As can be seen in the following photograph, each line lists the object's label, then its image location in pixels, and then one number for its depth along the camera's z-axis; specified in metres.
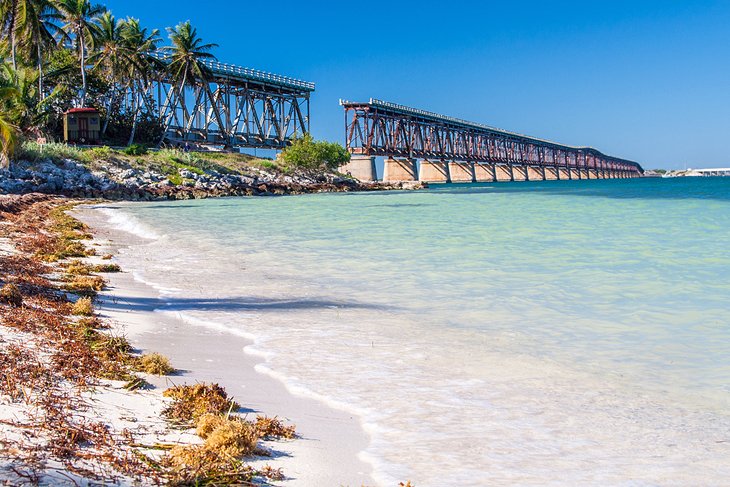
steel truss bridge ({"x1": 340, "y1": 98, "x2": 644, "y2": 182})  108.88
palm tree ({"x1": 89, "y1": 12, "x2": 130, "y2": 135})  56.62
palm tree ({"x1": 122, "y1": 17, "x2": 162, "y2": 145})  59.31
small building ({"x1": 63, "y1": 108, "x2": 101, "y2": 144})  56.03
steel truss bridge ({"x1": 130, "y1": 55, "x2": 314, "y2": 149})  70.88
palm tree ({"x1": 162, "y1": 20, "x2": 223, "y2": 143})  66.19
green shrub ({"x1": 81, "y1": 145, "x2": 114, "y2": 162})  50.78
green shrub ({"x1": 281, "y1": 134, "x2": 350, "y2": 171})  80.50
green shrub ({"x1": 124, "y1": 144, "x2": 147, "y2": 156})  57.46
